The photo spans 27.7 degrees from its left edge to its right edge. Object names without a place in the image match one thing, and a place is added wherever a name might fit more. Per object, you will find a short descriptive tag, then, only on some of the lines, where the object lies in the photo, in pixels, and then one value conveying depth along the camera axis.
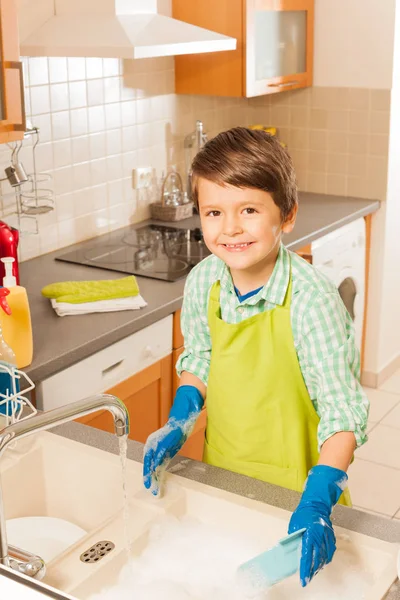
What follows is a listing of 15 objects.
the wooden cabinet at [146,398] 2.37
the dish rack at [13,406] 1.57
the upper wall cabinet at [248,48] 3.23
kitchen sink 1.21
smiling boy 1.38
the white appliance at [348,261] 3.38
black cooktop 2.78
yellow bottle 1.95
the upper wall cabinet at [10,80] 1.96
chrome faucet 1.06
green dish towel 2.38
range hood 2.40
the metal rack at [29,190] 2.62
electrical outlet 3.31
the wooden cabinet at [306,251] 3.16
